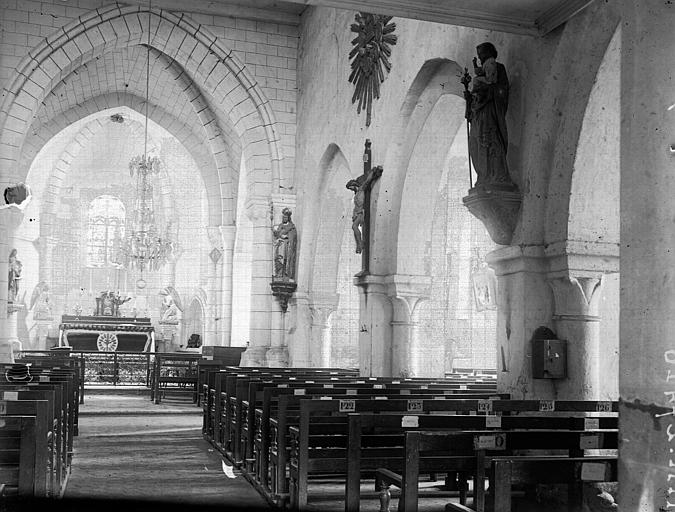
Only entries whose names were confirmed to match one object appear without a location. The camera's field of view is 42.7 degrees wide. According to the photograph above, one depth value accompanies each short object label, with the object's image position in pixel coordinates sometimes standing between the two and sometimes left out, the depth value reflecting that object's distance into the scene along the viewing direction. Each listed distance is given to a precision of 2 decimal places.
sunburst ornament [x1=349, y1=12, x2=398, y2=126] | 11.43
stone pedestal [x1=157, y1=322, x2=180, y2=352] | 25.82
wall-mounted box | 6.80
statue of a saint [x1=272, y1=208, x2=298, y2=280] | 15.41
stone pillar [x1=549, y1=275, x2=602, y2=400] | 6.73
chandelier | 21.11
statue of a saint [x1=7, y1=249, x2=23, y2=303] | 18.95
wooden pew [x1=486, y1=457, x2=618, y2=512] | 2.92
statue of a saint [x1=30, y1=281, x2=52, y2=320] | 24.84
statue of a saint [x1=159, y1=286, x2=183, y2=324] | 25.92
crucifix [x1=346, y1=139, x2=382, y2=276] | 11.41
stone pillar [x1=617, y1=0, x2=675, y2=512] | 3.54
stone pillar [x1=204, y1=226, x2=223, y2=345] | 21.58
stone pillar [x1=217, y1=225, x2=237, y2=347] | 21.14
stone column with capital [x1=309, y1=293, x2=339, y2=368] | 15.19
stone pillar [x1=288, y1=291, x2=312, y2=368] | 15.34
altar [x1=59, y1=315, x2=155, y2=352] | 20.98
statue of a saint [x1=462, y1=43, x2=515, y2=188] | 7.27
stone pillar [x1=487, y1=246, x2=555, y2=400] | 7.03
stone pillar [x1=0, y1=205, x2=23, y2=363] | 14.63
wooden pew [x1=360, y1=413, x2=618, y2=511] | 4.50
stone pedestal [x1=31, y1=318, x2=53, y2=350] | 24.61
